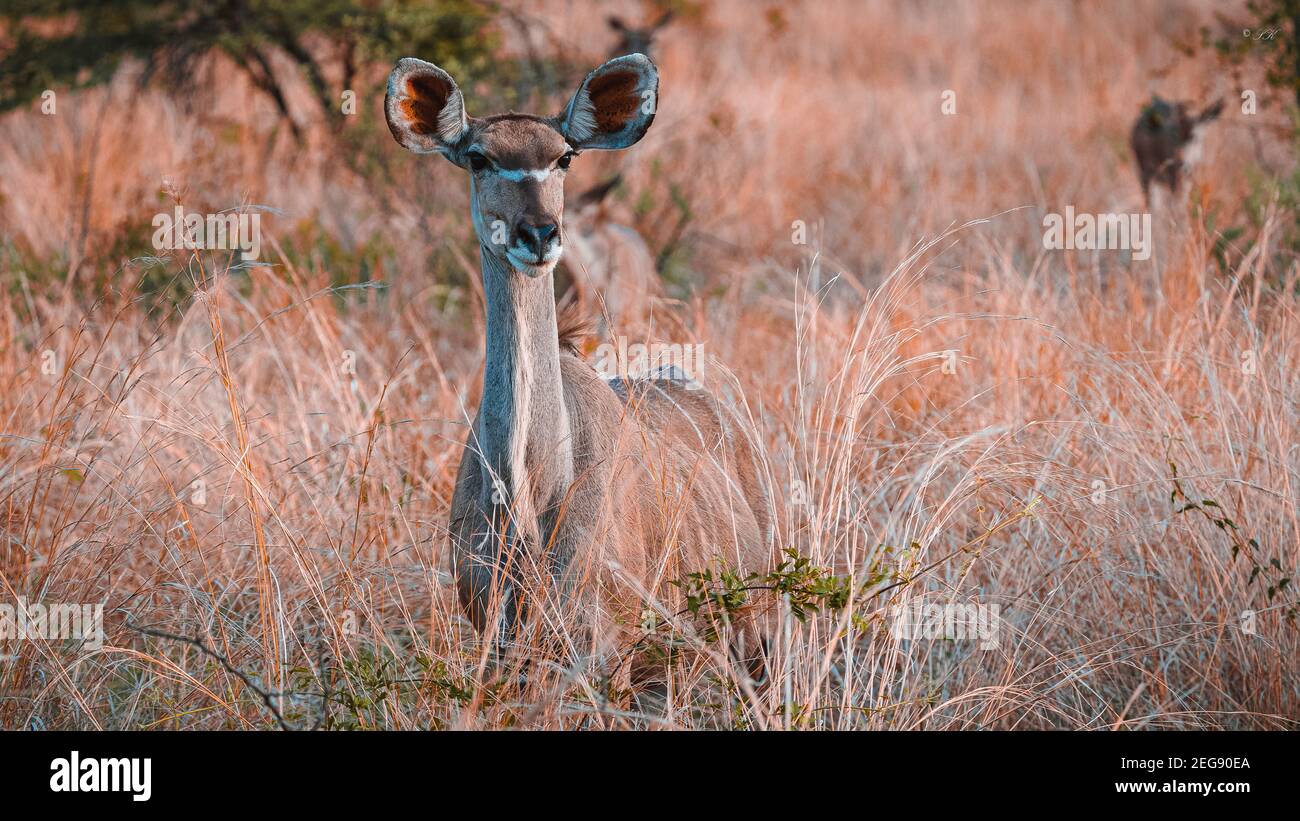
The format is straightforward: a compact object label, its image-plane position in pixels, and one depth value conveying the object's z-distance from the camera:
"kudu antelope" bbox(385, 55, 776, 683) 8.10
